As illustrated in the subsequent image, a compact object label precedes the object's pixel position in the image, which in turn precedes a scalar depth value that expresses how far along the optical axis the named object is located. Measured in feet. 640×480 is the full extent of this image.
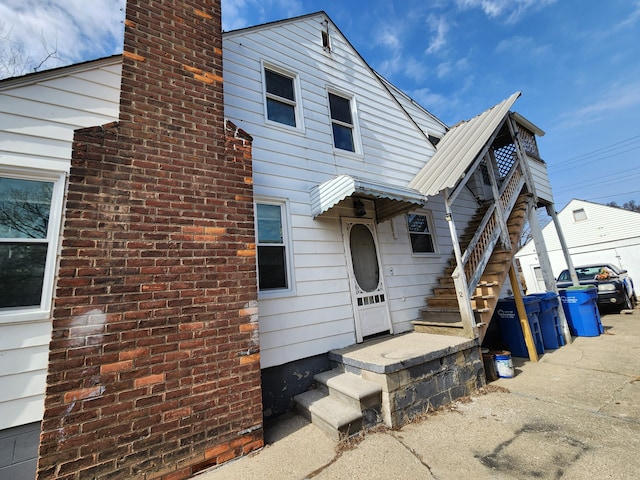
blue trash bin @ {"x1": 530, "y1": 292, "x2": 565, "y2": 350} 19.21
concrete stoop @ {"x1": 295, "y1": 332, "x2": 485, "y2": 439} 10.41
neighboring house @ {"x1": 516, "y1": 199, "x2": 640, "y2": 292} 47.34
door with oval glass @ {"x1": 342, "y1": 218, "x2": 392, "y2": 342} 16.16
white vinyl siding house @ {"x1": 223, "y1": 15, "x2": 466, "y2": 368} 14.21
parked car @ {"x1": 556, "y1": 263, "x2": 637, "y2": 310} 29.71
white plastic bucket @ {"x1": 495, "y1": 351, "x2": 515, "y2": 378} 14.60
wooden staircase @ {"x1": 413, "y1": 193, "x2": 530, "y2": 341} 15.64
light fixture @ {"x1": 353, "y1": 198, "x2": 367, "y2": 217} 17.44
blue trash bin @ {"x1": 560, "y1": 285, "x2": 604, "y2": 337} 21.36
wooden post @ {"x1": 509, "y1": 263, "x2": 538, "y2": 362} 16.88
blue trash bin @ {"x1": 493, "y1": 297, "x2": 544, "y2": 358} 18.01
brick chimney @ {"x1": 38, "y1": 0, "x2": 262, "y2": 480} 7.66
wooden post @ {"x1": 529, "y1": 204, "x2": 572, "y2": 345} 22.40
